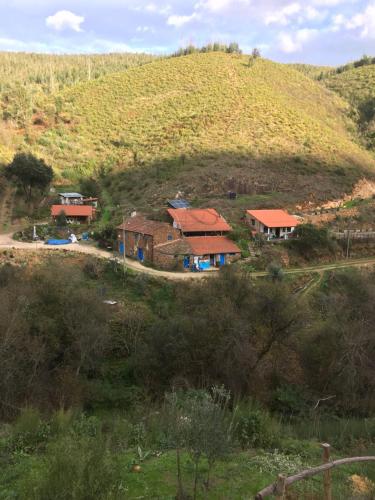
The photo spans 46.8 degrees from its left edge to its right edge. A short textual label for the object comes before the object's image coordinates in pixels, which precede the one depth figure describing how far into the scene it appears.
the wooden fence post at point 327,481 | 6.07
